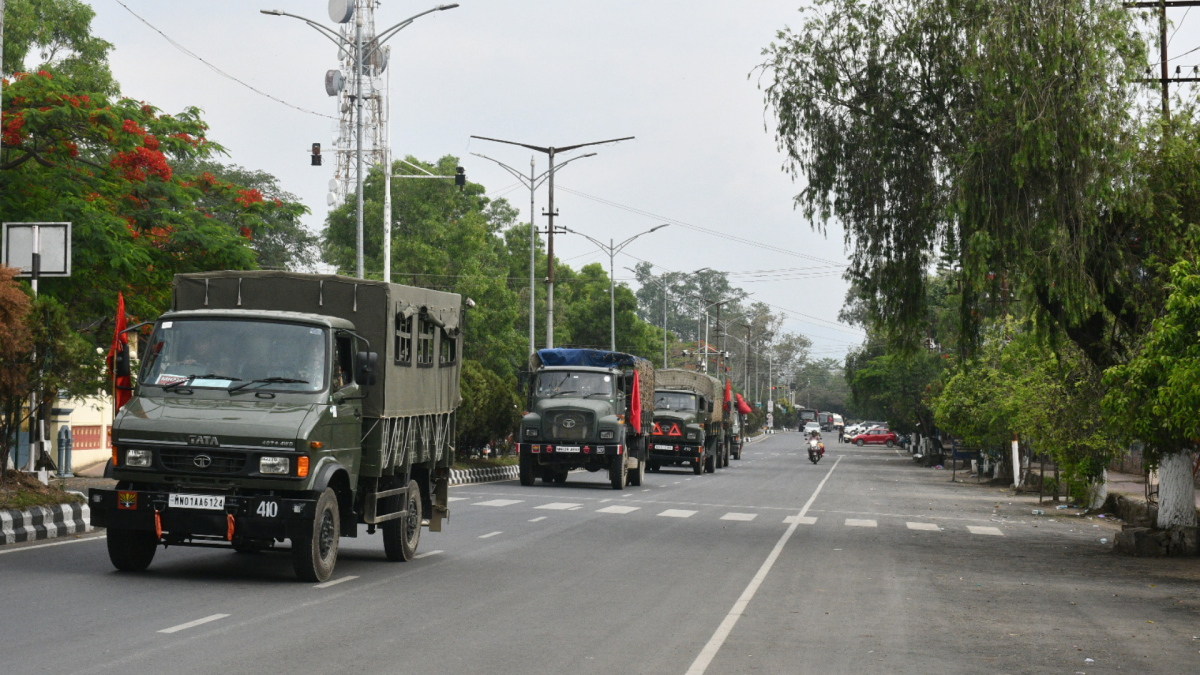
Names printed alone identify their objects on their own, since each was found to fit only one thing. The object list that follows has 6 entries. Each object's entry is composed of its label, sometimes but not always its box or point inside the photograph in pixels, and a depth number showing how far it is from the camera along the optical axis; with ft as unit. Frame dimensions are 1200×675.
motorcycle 208.64
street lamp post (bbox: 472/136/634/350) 141.90
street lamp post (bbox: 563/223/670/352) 185.78
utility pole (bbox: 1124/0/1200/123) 60.75
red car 364.38
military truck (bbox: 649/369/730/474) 147.84
